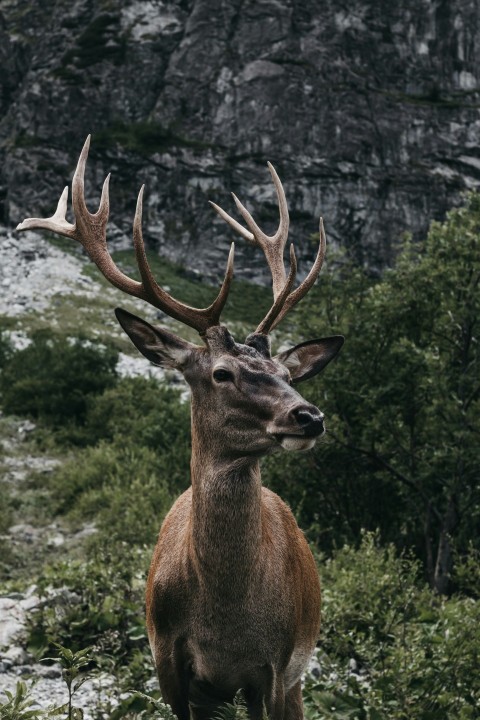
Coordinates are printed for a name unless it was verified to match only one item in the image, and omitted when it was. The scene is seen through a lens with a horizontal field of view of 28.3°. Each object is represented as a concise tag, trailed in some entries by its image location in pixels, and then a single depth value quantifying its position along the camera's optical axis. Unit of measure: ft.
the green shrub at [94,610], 25.27
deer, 15.64
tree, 41.47
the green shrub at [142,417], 60.13
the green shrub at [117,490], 44.60
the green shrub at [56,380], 69.67
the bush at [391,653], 20.71
